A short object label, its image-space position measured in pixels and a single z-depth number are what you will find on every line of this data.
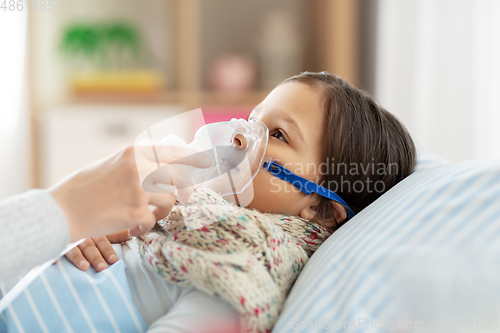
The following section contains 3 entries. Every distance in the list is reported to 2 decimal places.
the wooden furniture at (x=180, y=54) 2.69
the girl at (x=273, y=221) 0.69
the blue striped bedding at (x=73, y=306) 0.73
